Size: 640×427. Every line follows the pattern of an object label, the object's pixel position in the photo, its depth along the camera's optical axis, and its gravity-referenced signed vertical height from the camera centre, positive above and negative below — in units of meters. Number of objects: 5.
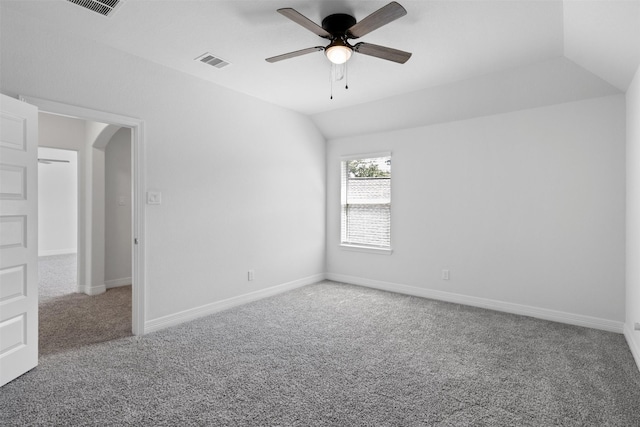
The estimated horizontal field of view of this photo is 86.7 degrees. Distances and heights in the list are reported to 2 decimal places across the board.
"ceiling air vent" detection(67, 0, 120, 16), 2.39 +1.47
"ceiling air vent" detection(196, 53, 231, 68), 3.25 +1.47
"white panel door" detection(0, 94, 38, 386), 2.36 -0.22
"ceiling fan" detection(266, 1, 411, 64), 2.35 +1.25
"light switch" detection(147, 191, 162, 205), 3.41 +0.11
